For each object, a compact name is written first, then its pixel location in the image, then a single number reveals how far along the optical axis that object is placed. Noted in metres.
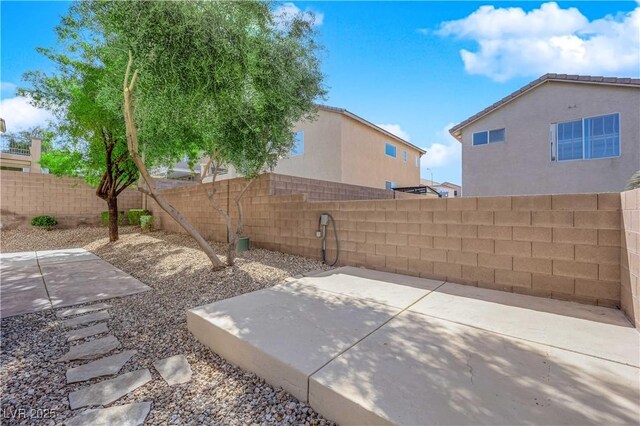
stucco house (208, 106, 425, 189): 12.77
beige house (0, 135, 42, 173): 20.67
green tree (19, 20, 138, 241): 5.97
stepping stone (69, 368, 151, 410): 2.03
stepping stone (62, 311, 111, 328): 3.34
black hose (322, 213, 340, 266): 5.68
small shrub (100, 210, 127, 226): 12.68
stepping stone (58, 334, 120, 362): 2.64
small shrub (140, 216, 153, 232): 11.24
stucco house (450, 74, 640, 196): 8.67
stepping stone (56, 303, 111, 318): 3.59
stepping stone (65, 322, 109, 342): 3.01
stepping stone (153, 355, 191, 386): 2.28
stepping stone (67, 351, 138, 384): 2.33
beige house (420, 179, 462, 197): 26.82
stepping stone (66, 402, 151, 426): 1.81
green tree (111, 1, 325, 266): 3.96
